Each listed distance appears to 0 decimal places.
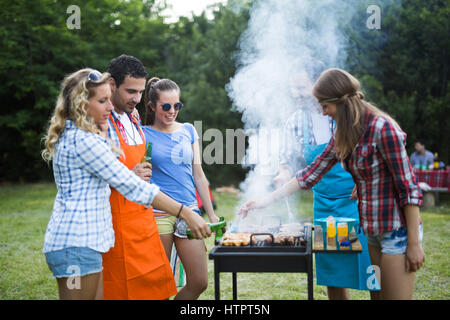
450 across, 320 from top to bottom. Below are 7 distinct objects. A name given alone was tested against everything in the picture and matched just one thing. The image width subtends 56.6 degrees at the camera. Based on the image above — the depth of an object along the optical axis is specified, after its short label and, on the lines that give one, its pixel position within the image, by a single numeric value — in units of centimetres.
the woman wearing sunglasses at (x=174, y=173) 331
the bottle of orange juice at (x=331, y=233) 270
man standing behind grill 342
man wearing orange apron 278
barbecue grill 257
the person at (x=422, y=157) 1184
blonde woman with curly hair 229
